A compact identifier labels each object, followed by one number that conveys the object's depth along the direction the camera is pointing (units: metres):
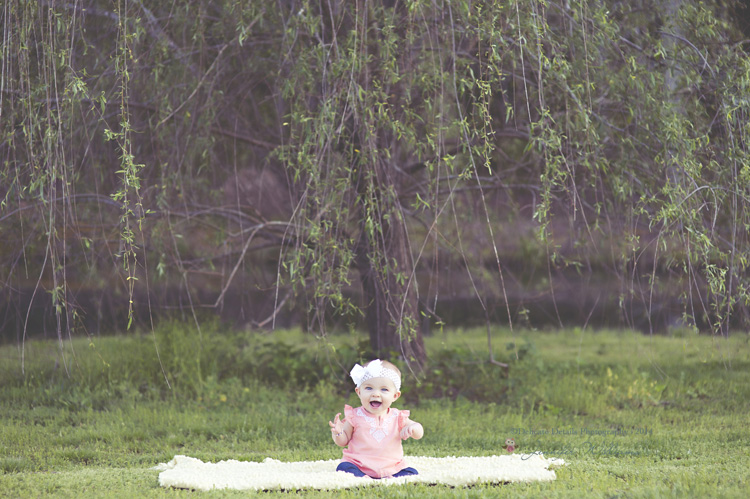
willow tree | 8.74
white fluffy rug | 6.90
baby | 7.24
